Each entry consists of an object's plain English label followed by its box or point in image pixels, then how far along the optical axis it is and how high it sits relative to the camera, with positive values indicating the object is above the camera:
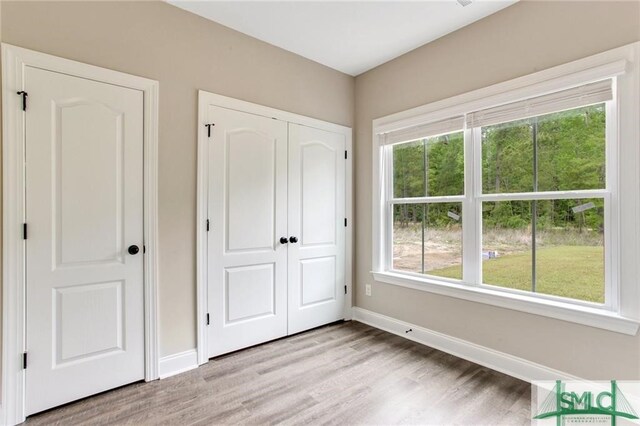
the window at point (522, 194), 2.00 +0.15
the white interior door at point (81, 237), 1.88 -0.15
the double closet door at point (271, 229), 2.62 -0.15
